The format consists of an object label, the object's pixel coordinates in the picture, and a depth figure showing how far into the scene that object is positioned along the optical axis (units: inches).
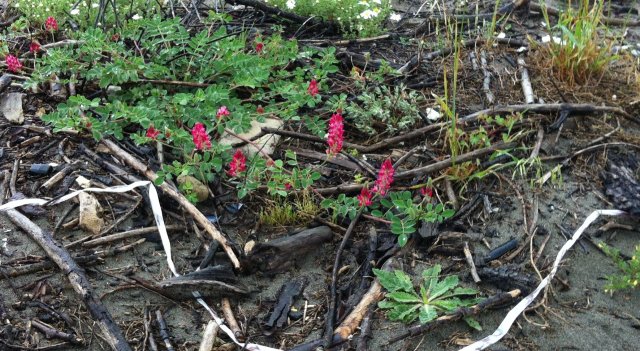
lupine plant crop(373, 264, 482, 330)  119.5
